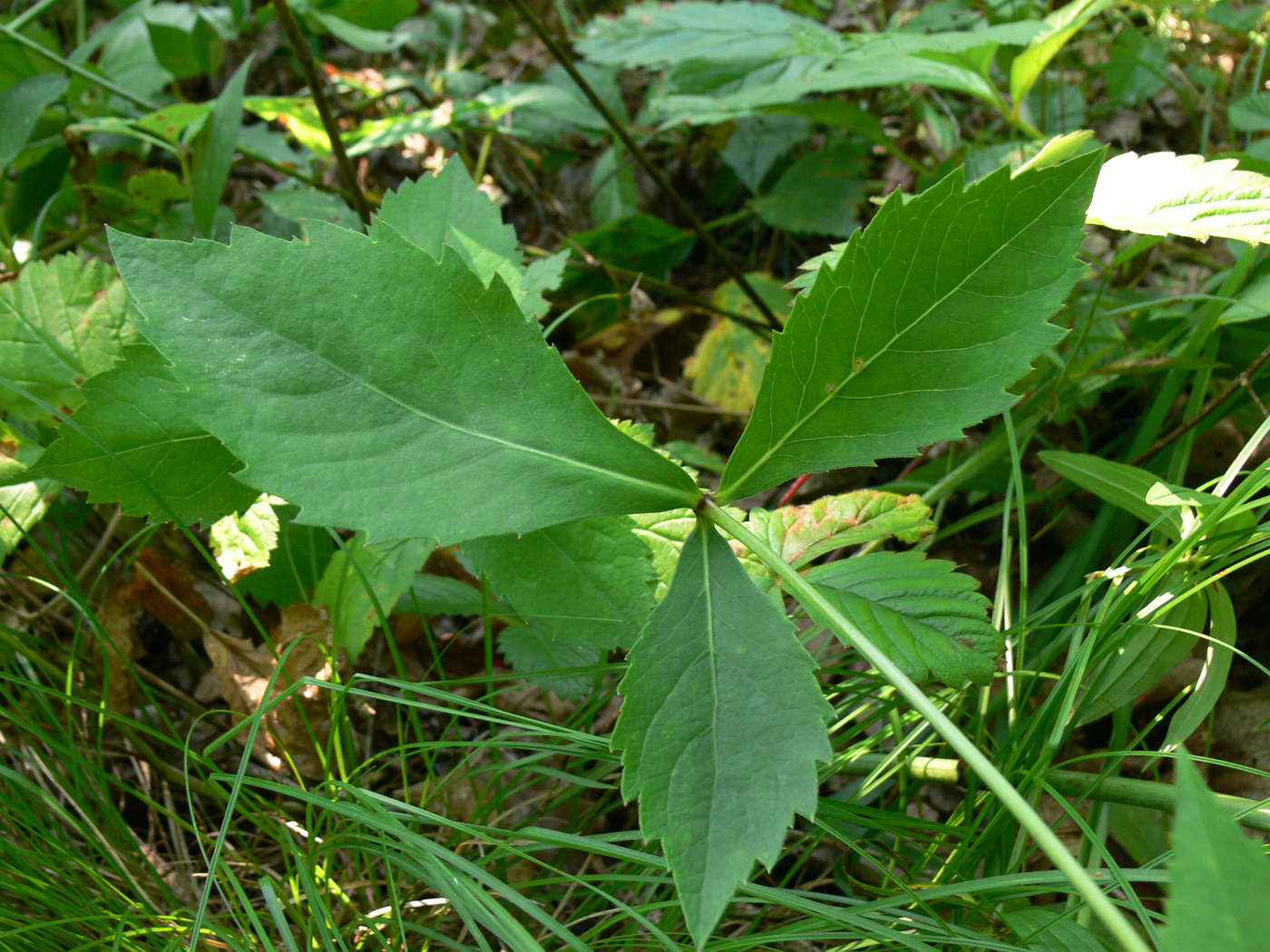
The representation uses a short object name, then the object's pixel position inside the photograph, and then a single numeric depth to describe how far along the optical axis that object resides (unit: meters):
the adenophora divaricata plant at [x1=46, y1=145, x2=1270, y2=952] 0.25
